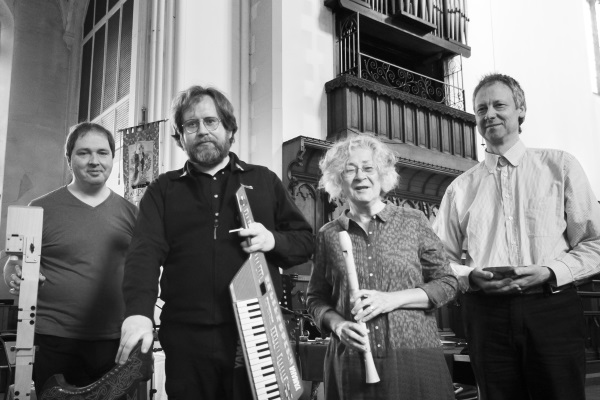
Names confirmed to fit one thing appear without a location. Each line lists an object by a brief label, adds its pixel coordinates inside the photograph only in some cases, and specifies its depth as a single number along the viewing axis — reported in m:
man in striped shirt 1.93
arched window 7.62
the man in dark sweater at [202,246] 1.75
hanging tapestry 6.04
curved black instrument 1.85
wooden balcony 6.82
